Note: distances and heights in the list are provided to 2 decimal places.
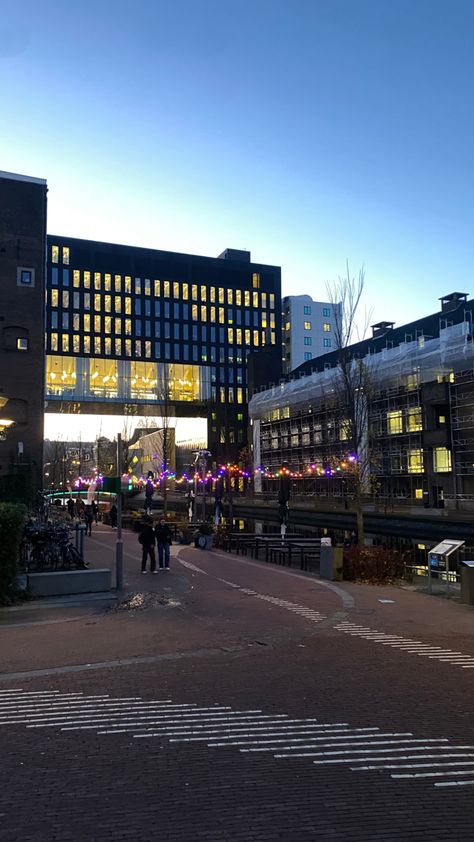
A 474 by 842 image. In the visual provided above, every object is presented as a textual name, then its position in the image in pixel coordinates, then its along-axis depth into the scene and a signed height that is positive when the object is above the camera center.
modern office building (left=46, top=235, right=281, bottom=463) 95.44 +24.97
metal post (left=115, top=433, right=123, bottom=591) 15.86 -2.01
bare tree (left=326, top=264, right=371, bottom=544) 24.66 +3.90
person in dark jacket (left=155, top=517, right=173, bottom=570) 19.25 -1.71
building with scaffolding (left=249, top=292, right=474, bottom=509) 45.53 +4.98
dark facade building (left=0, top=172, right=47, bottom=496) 40.66 +10.10
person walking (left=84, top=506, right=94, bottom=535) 31.75 -1.60
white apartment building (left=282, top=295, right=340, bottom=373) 121.62 +29.03
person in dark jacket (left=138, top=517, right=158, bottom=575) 18.83 -1.68
